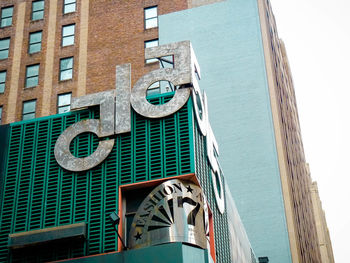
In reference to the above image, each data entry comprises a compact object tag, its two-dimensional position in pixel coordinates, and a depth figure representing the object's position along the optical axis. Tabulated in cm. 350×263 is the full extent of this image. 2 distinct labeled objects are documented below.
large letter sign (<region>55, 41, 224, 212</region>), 2403
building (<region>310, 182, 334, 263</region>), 8807
